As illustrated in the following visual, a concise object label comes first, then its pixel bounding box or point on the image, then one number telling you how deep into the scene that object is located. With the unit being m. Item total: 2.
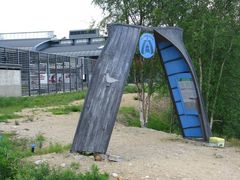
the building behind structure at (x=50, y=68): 30.02
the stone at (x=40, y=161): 7.99
